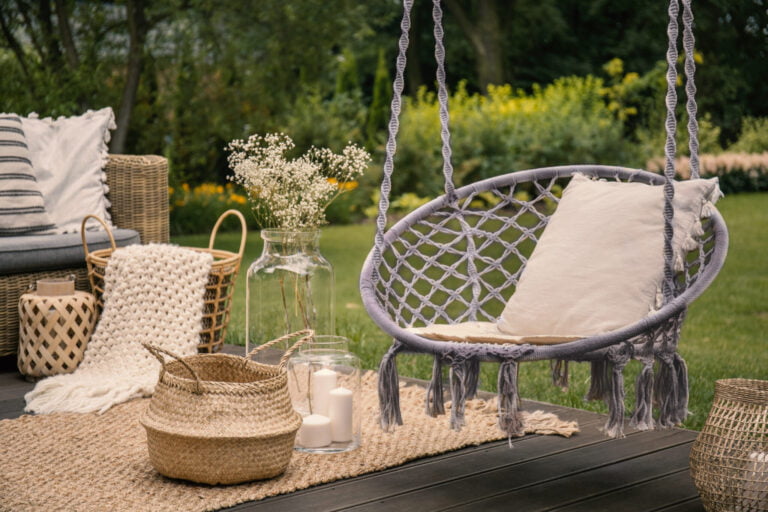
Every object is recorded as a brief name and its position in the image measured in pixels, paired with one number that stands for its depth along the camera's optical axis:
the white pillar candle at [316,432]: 2.49
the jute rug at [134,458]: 2.12
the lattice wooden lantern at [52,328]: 3.21
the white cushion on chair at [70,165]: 3.78
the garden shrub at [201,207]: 7.27
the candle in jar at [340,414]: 2.46
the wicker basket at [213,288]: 3.32
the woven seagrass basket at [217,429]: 2.18
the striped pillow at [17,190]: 3.53
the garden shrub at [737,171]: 9.48
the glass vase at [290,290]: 2.85
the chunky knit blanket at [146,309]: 3.21
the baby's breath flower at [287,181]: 2.82
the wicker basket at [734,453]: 1.93
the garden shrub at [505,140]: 7.66
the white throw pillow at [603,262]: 2.35
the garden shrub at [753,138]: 10.15
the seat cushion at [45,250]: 3.33
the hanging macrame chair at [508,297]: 2.08
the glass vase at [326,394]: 2.48
